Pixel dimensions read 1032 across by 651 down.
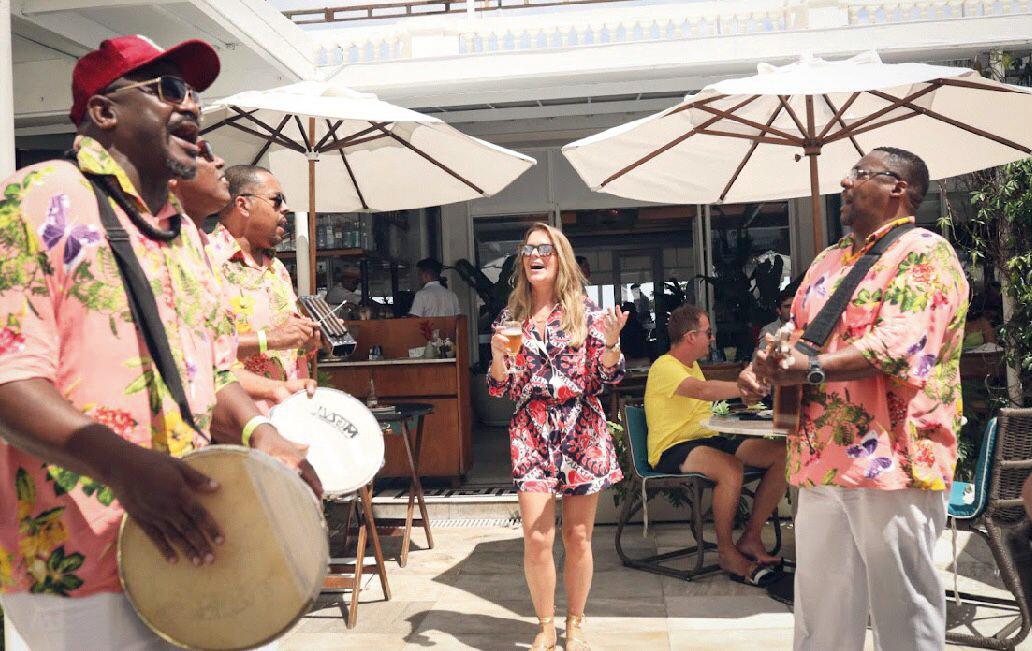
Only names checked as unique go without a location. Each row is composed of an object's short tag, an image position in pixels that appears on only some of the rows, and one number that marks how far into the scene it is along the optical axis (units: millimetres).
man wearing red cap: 1283
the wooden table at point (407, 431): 5402
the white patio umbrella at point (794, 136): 3969
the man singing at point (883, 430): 2494
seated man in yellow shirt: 5082
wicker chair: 3721
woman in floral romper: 3715
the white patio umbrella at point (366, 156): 4844
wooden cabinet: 7461
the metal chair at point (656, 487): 5008
